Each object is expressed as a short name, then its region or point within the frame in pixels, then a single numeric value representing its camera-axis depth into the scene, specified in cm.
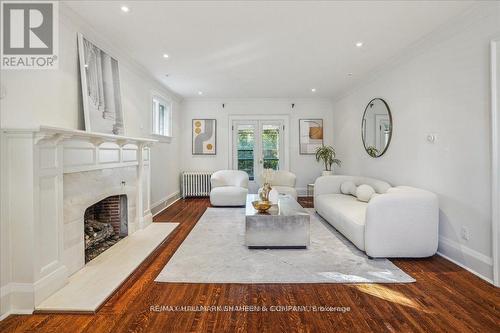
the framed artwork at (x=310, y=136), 737
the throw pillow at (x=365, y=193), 403
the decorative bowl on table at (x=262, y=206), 339
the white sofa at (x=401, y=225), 288
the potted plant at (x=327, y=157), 677
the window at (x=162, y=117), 570
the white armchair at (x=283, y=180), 617
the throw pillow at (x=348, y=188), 463
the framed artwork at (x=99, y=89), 300
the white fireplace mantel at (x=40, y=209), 198
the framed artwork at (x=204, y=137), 736
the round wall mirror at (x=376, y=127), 434
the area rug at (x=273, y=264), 250
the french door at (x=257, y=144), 738
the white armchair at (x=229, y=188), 573
